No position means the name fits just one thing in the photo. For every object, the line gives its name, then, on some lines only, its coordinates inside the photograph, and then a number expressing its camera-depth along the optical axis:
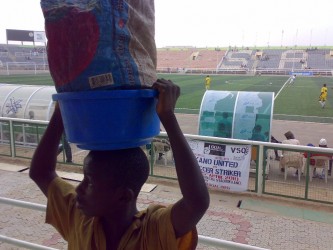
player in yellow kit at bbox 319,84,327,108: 21.33
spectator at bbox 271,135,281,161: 7.73
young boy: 1.30
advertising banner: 7.30
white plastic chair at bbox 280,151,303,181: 7.34
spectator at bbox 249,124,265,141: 8.43
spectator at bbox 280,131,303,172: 7.63
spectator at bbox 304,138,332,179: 7.26
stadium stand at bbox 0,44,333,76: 60.88
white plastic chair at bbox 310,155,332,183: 7.40
